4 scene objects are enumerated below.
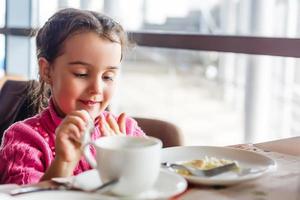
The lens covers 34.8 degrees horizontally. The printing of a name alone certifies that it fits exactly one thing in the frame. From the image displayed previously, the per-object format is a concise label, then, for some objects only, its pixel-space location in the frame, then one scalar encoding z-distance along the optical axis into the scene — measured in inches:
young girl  42.1
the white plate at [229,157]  33.8
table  30.6
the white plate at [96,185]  28.0
